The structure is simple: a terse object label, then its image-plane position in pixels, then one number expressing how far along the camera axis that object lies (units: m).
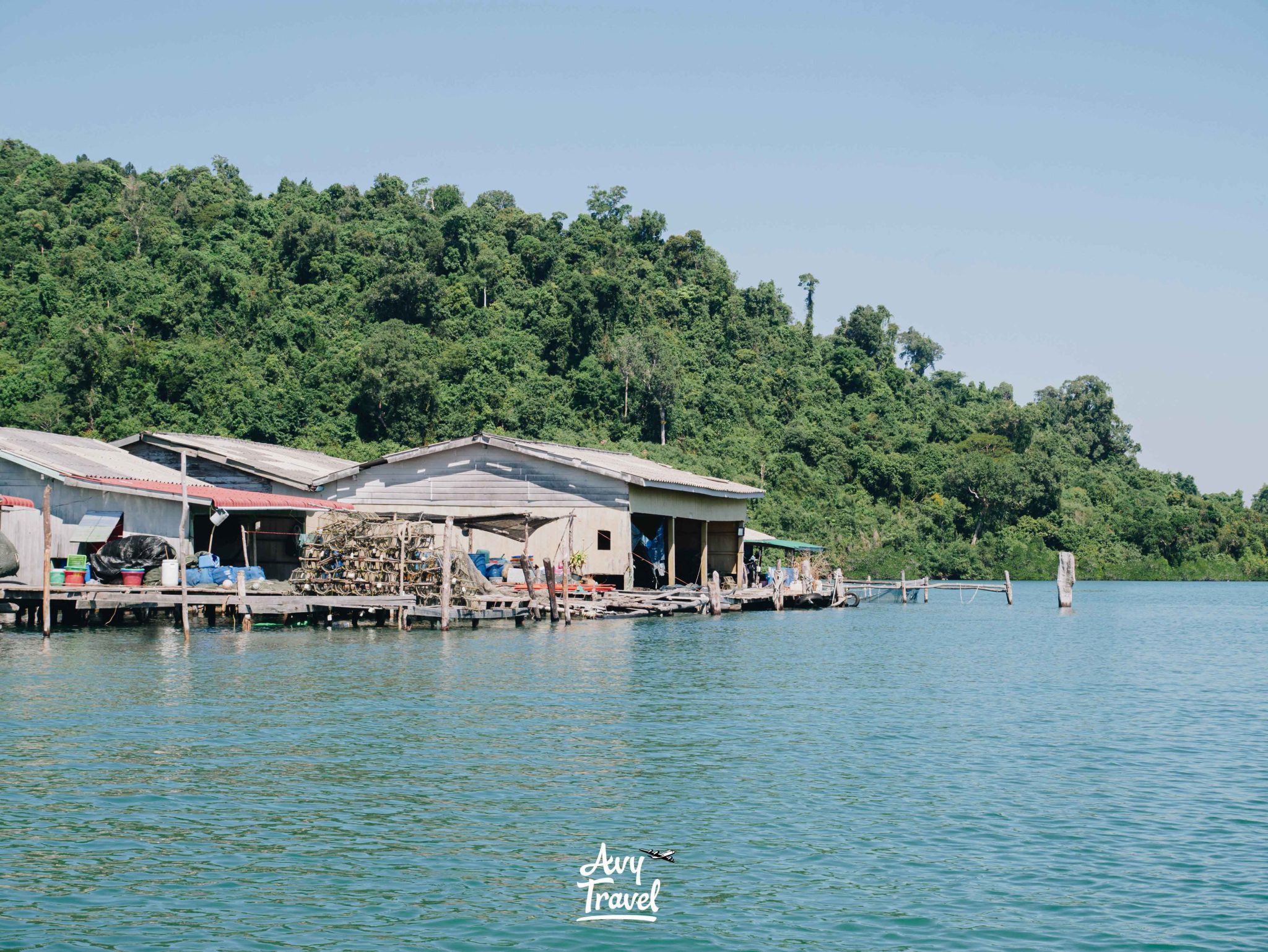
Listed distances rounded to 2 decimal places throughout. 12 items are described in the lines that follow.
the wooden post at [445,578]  32.28
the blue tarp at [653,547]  44.12
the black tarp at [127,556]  33.38
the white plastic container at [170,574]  32.62
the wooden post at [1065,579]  51.34
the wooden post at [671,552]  44.91
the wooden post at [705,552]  47.00
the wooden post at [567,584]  35.78
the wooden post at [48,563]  28.11
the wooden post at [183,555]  28.78
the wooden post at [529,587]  36.30
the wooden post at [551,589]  35.66
